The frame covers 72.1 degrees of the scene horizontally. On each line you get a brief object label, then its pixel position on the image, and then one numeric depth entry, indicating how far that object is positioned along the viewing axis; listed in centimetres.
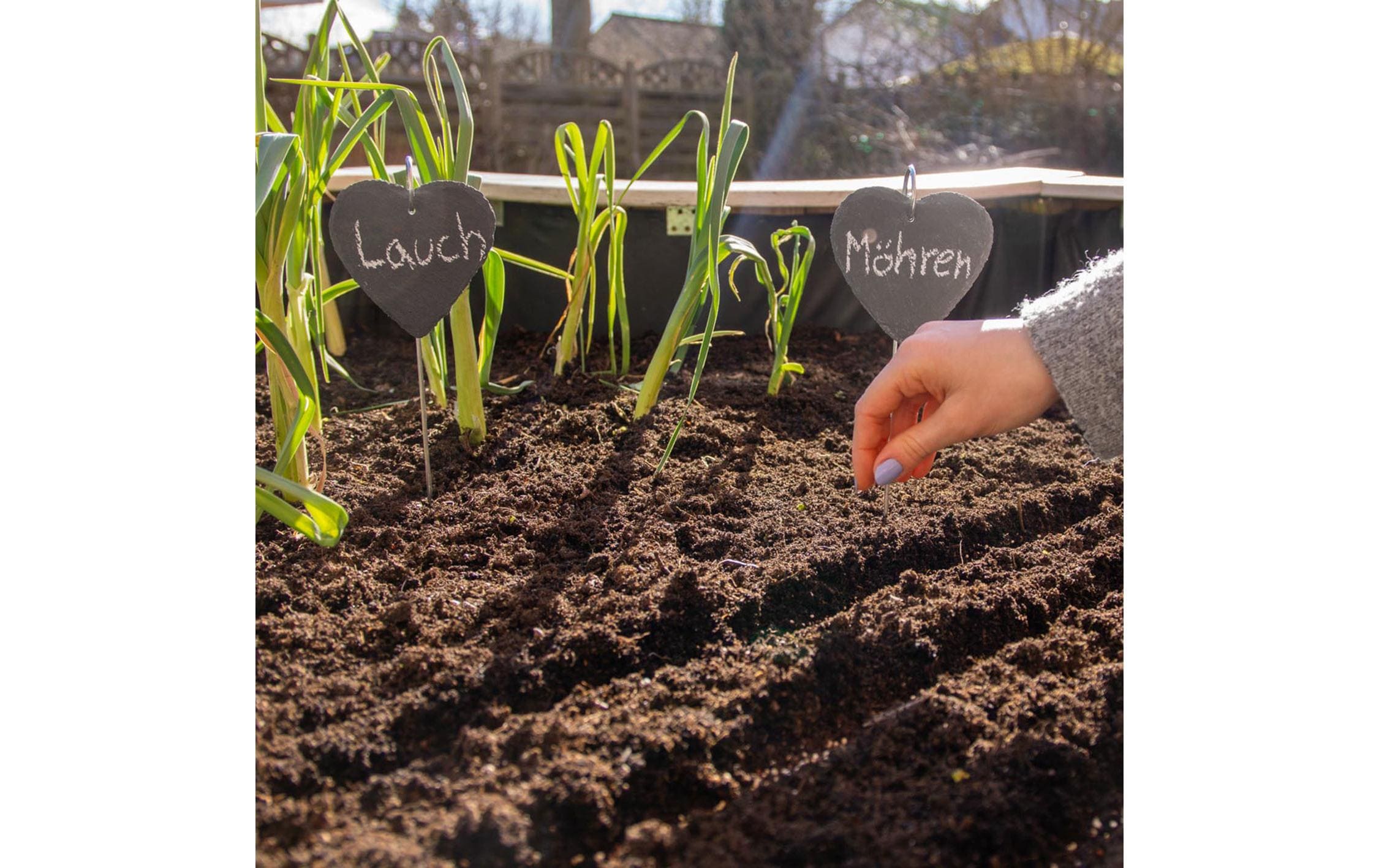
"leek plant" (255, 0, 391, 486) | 107
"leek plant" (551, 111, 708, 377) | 148
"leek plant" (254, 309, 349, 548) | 86
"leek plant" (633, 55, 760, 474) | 124
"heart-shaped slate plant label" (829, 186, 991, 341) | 112
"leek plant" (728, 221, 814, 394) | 156
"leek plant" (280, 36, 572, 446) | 120
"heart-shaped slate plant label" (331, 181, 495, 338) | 107
